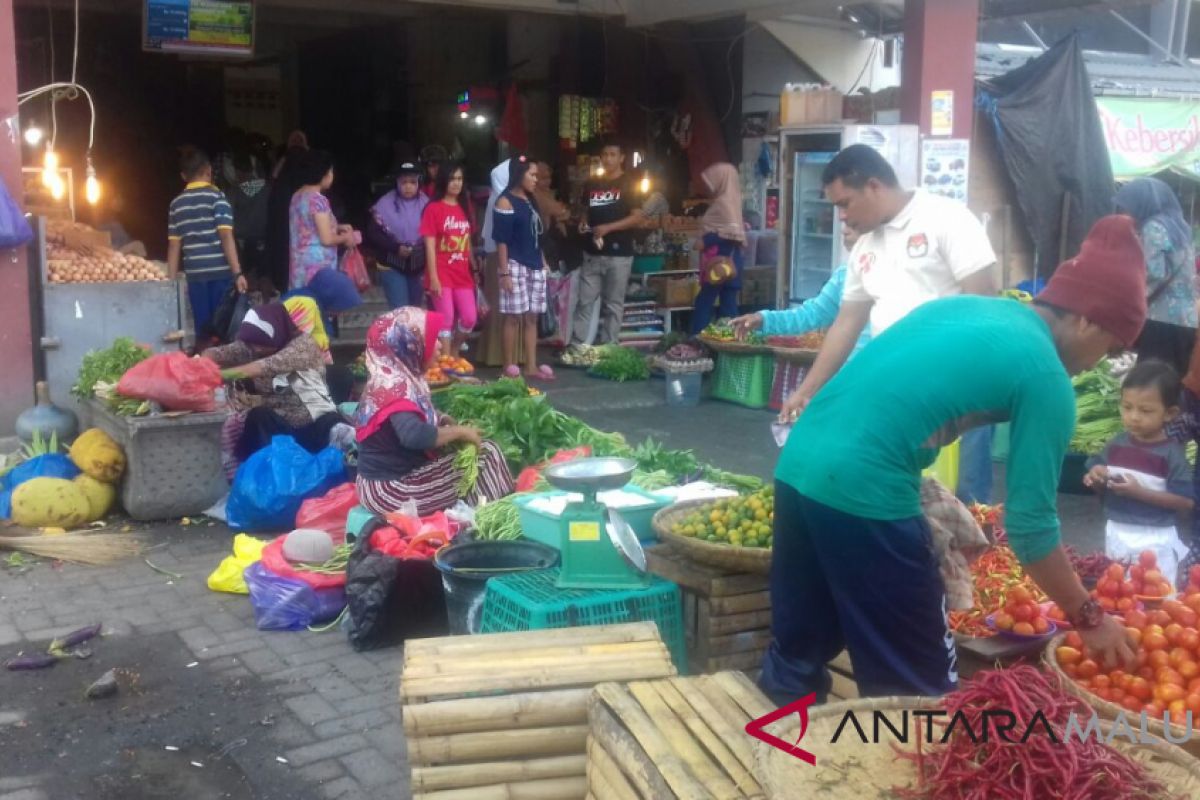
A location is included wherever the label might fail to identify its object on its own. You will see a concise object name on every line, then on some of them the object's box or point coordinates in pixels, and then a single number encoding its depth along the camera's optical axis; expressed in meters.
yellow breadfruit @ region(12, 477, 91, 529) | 6.75
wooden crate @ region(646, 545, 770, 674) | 4.44
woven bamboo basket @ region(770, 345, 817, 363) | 9.52
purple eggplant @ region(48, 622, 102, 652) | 5.27
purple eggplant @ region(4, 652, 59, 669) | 5.05
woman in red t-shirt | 10.52
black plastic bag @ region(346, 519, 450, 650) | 5.15
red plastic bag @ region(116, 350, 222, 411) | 6.93
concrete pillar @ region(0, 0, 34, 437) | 7.77
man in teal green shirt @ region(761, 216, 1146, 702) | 2.81
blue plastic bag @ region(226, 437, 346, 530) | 6.73
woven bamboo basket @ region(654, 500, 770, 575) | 4.32
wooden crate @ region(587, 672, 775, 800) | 2.61
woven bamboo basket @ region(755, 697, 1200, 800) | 2.28
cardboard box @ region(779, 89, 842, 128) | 11.09
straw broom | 6.44
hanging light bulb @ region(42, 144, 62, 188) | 8.39
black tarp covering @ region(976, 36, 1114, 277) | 12.20
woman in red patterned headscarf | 5.83
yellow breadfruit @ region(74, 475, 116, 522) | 6.99
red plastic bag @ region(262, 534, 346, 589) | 5.55
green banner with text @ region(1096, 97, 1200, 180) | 13.41
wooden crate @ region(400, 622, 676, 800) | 3.13
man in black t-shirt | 12.12
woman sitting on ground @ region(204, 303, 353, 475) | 7.16
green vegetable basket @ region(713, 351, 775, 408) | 10.28
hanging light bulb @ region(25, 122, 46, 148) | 9.16
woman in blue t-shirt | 10.80
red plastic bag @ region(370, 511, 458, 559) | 5.38
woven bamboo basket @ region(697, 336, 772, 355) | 10.13
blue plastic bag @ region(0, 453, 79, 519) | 7.03
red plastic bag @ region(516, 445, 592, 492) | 6.29
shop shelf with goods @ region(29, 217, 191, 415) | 7.95
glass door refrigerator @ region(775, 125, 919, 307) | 10.66
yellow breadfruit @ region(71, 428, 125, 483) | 7.05
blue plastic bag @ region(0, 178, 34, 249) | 7.53
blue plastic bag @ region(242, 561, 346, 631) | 5.50
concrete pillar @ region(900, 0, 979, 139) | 10.73
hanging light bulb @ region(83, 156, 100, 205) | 8.30
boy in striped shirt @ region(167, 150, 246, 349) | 9.51
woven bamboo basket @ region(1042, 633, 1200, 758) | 2.99
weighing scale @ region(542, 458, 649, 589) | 4.36
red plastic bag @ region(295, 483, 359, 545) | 6.38
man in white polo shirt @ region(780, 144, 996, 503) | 5.07
